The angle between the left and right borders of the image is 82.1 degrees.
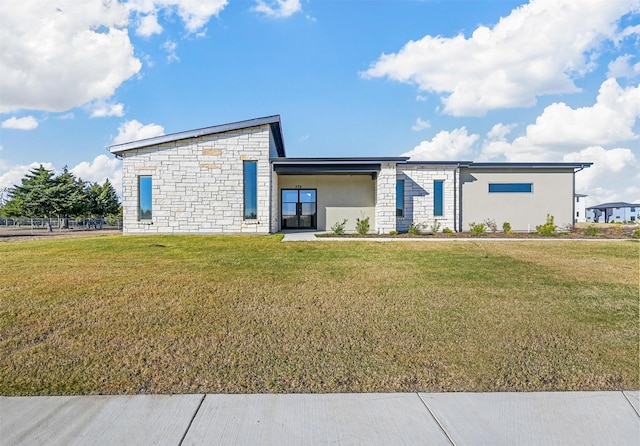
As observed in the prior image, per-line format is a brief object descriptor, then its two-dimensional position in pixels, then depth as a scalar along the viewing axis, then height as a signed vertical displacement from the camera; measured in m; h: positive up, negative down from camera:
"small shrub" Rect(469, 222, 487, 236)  16.67 -0.37
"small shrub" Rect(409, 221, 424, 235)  16.75 -0.29
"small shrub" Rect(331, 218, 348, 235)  16.25 -0.26
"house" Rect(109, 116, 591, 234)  15.66 +1.62
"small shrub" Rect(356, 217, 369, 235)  16.34 -0.23
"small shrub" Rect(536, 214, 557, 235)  16.83 -0.32
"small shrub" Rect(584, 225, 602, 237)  16.91 -0.47
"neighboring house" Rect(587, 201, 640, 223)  75.92 +2.29
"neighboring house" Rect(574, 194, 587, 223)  62.12 +2.46
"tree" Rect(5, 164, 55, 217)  34.81 +2.71
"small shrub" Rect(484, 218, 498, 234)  18.39 -0.11
